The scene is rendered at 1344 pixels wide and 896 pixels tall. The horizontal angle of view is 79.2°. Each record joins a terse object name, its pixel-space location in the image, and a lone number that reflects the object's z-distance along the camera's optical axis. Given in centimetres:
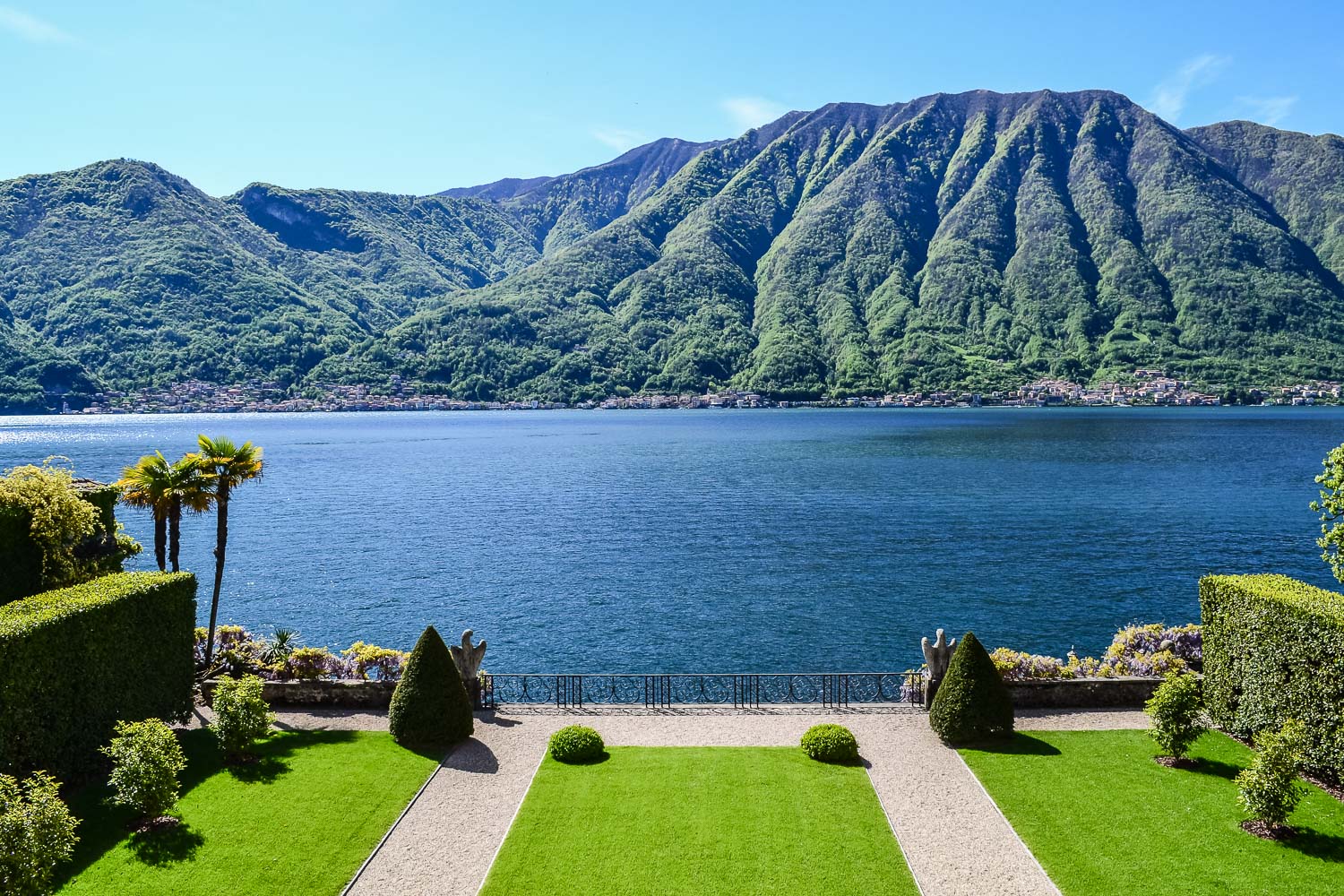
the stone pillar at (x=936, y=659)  2592
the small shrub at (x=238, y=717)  2145
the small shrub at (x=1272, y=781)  1761
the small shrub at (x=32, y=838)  1394
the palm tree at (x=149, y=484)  2995
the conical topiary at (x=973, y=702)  2342
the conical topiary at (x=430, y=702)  2350
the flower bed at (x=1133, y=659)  2786
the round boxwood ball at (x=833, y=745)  2222
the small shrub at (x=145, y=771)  1772
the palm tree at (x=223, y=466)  3070
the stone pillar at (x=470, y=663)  2653
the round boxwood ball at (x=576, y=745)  2244
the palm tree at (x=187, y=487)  3055
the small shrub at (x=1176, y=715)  2125
